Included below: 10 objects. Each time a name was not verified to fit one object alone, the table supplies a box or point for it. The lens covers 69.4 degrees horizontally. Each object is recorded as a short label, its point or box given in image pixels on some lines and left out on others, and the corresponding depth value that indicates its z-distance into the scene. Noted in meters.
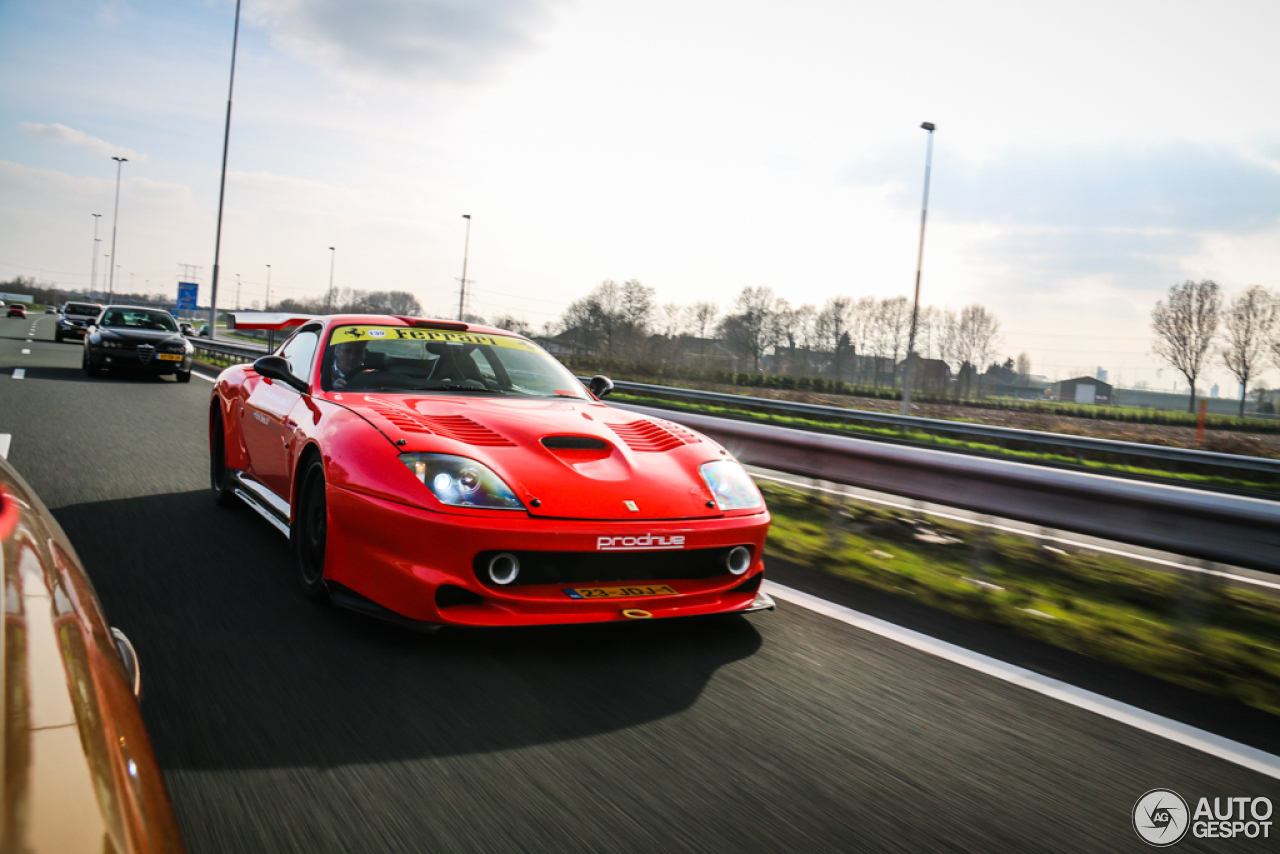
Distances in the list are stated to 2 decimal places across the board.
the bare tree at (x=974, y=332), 70.12
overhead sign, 37.94
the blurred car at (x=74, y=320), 35.09
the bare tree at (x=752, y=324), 69.81
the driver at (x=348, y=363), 4.88
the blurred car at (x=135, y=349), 17.67
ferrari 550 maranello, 3.48
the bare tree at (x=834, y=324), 76.56
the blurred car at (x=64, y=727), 0.93
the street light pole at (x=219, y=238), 29.36
